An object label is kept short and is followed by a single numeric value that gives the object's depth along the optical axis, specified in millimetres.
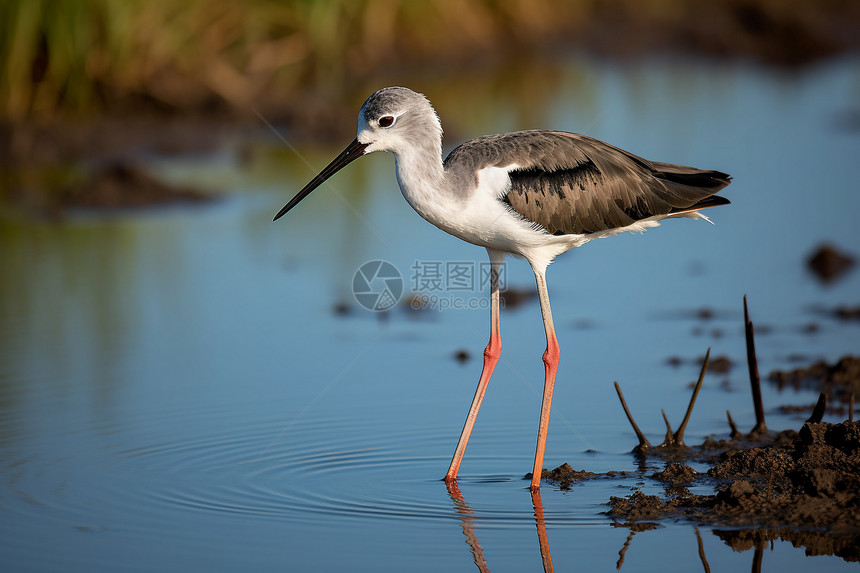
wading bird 13594
